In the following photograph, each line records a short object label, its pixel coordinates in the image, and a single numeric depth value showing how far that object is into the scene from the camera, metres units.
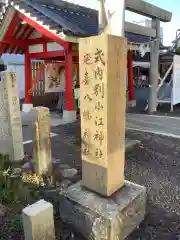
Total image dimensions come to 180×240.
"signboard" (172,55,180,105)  8.77
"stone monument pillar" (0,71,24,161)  4.22
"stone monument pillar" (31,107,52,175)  3.67
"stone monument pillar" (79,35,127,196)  2.27
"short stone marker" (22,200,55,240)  2.02
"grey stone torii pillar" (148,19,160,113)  8.52
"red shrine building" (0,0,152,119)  6.78
